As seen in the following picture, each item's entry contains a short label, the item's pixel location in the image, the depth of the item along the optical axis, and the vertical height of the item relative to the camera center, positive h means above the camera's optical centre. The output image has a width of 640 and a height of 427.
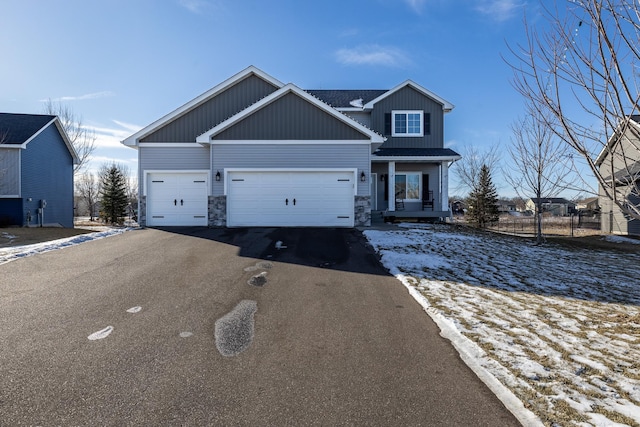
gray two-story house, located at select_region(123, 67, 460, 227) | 13.56 +1.74
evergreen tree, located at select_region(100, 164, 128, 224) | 30.11 +0.62
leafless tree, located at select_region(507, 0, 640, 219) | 3.89 +1.10
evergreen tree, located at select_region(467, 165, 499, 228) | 26.83 +0.35
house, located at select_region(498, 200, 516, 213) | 86.94 +0.67
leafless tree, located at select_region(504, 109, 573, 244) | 12.66 +1.53
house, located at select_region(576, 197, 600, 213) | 67.94 +0.94
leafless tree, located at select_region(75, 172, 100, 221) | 42.25 +2.45
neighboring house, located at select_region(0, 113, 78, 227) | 17.83 +1.96
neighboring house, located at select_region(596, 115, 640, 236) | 18.31 -0.74
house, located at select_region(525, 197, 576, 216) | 62.93 +0.14
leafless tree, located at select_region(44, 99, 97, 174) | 30.49 +5.03
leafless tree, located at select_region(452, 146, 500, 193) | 29.97 +2.76
